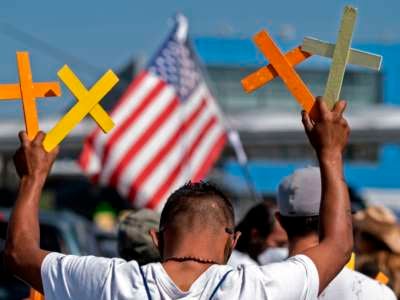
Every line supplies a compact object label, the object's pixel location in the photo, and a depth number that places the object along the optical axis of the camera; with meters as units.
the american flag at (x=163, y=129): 24.25
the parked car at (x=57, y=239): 19.48
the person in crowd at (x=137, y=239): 9.18
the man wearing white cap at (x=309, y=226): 7.63
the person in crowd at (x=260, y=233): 11.67
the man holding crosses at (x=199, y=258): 5.99
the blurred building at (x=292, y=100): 104.37
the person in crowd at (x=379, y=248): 11.40
